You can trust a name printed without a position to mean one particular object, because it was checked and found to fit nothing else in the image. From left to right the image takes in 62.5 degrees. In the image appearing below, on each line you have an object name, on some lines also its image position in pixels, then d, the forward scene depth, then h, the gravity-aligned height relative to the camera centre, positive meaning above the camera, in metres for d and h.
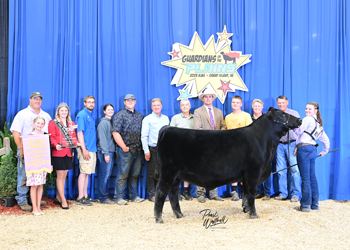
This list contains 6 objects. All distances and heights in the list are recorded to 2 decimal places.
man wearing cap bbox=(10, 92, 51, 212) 3.64 -0.08
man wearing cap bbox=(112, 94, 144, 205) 4.06 -0.25
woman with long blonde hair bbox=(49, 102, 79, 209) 3.62 -0.22
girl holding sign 3.43 -0.67
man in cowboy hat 4.12 +0.13
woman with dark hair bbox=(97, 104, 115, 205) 4.06 -0.37
